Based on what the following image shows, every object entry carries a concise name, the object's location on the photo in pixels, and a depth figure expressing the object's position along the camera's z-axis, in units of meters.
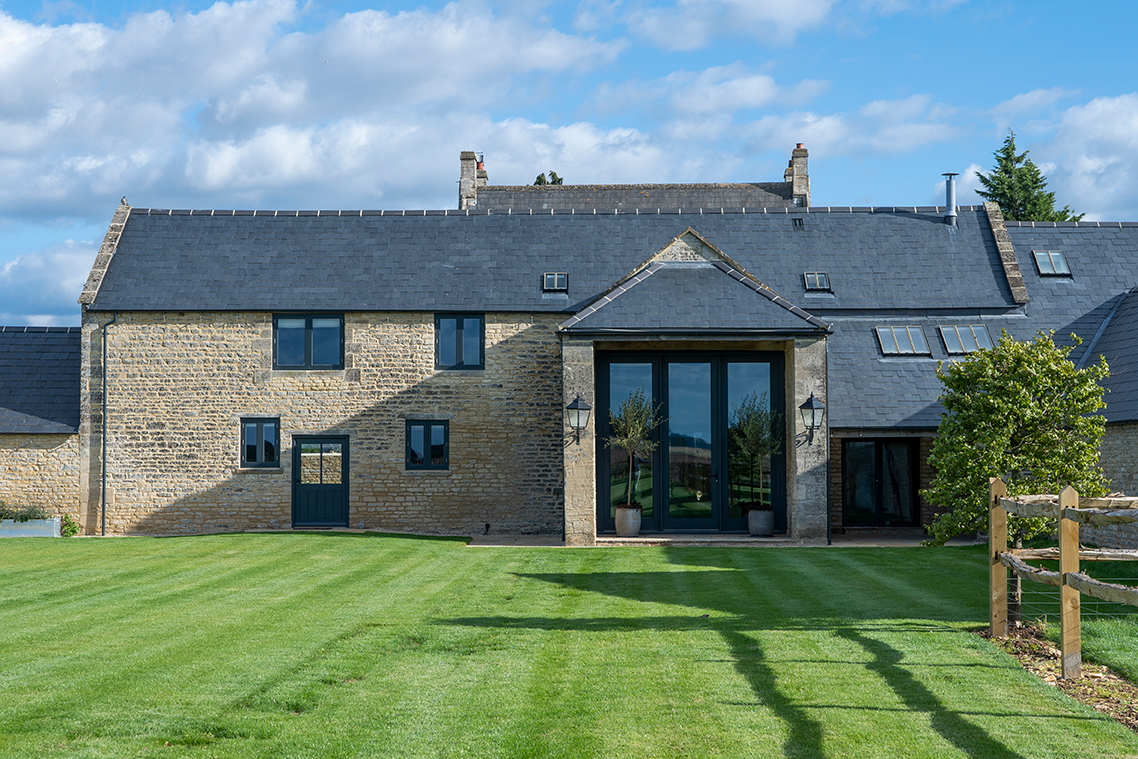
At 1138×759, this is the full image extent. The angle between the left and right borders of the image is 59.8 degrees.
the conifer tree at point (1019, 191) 38.34
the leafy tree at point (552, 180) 49.29
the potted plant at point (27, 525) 21.23
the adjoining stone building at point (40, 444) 21.77
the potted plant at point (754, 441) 19.64
